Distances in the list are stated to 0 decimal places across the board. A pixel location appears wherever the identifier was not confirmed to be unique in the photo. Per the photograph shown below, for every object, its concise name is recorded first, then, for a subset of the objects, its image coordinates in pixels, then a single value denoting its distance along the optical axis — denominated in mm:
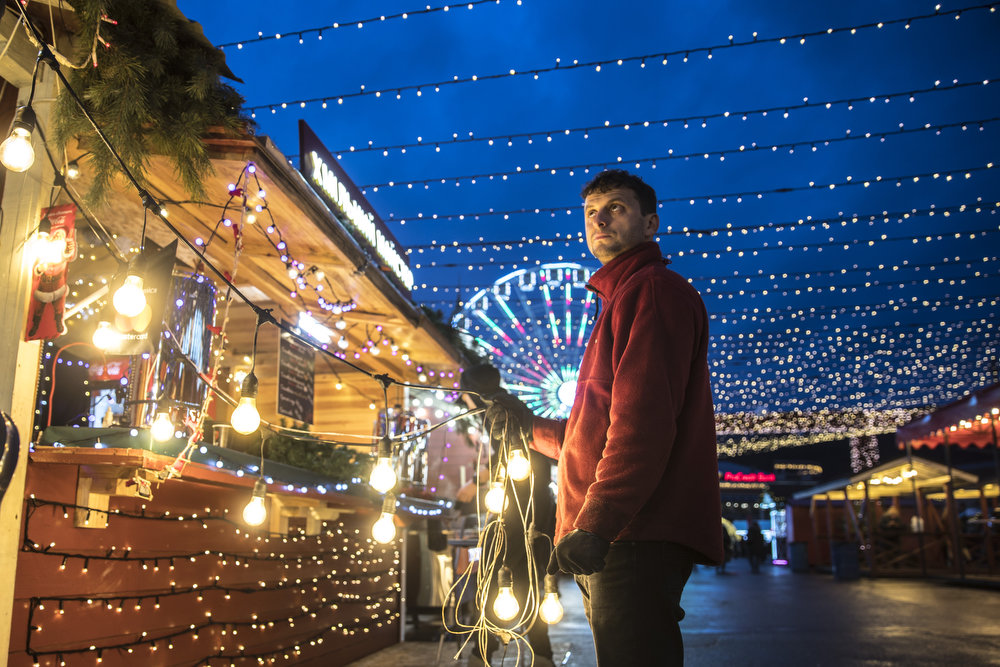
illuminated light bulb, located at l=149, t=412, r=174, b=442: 3393
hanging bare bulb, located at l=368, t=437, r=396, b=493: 3430
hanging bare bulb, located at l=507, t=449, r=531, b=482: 2736
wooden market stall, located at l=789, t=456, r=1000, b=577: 18797
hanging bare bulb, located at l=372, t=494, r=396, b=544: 3631
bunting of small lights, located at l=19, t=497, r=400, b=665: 3324
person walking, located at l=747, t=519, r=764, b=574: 24406
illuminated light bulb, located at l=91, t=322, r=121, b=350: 3658
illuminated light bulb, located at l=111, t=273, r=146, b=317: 2562
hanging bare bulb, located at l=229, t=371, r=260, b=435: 2797
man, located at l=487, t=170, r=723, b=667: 1744
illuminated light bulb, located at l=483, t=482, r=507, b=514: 3248
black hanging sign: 5723
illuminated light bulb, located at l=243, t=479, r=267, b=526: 3744
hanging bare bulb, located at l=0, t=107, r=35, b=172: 2322
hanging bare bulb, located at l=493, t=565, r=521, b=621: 2787
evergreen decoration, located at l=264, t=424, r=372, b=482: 5602
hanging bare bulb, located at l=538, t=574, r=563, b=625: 2998
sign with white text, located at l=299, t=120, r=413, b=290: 5828
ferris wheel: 14633
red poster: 3334
